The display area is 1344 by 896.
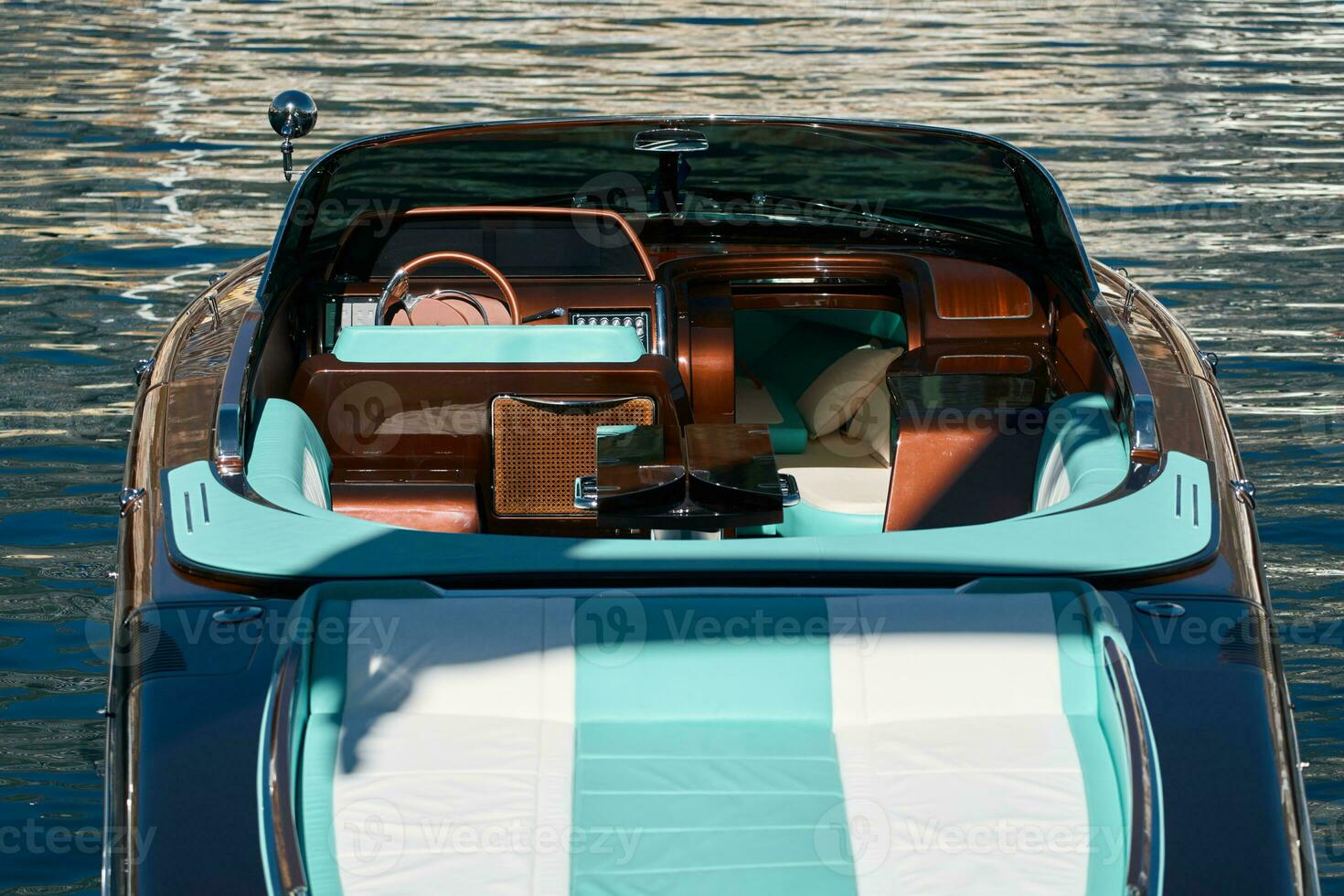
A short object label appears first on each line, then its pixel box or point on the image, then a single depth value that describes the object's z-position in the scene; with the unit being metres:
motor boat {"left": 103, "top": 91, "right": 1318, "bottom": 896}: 6.35
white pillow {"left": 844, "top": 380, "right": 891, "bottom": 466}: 9.30
